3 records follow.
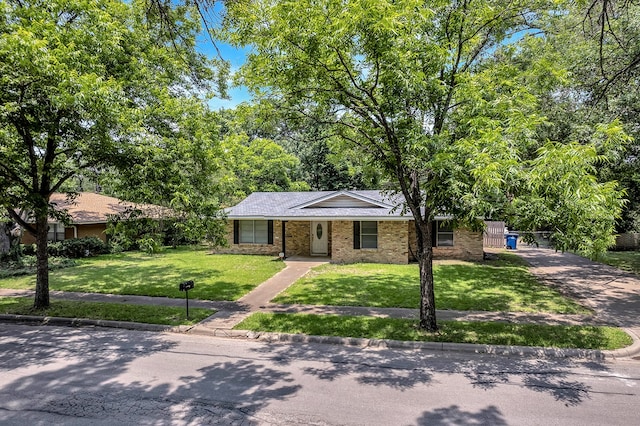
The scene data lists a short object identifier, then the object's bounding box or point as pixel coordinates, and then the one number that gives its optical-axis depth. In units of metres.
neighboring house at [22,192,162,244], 23.72
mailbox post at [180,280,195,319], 9.81
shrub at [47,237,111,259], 21.50
